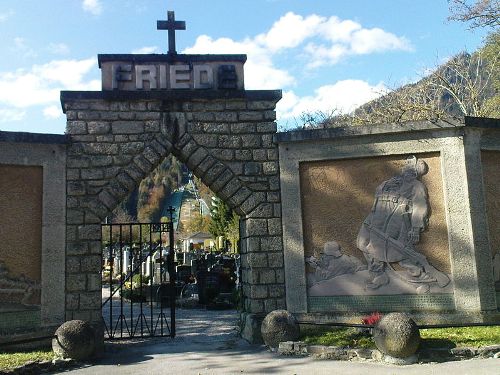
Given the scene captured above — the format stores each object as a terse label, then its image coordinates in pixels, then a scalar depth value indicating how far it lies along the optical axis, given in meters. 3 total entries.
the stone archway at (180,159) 8.87
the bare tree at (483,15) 20.14
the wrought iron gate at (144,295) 9.67
